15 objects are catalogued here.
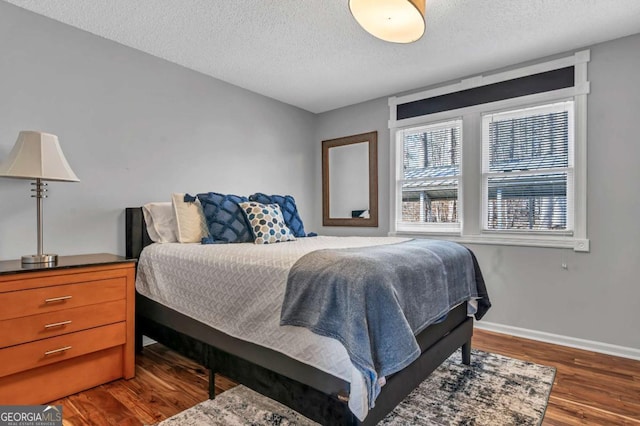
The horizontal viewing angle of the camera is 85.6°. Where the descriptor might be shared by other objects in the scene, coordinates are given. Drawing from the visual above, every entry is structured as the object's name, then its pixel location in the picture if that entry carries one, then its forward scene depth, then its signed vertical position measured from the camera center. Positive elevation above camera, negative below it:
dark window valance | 2.98 +1.15
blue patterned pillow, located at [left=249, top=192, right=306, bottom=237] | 3.13 +0.00
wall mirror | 4.17 +0.39
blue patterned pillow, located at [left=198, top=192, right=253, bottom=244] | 2.66 -0.08
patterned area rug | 1.80 -1.09
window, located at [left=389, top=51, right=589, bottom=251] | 2.95 +0.53
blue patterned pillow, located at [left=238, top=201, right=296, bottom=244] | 2.65 -0.10
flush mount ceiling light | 1.86 +1.09
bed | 1.46 -0.79
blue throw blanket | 1.33 -0.39
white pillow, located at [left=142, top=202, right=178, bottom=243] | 2.71 -0.09
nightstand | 1.80 -0.67
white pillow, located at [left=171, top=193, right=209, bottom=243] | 2.69 -0.08
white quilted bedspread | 1.46 -0.46
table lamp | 1.99 +0.27
